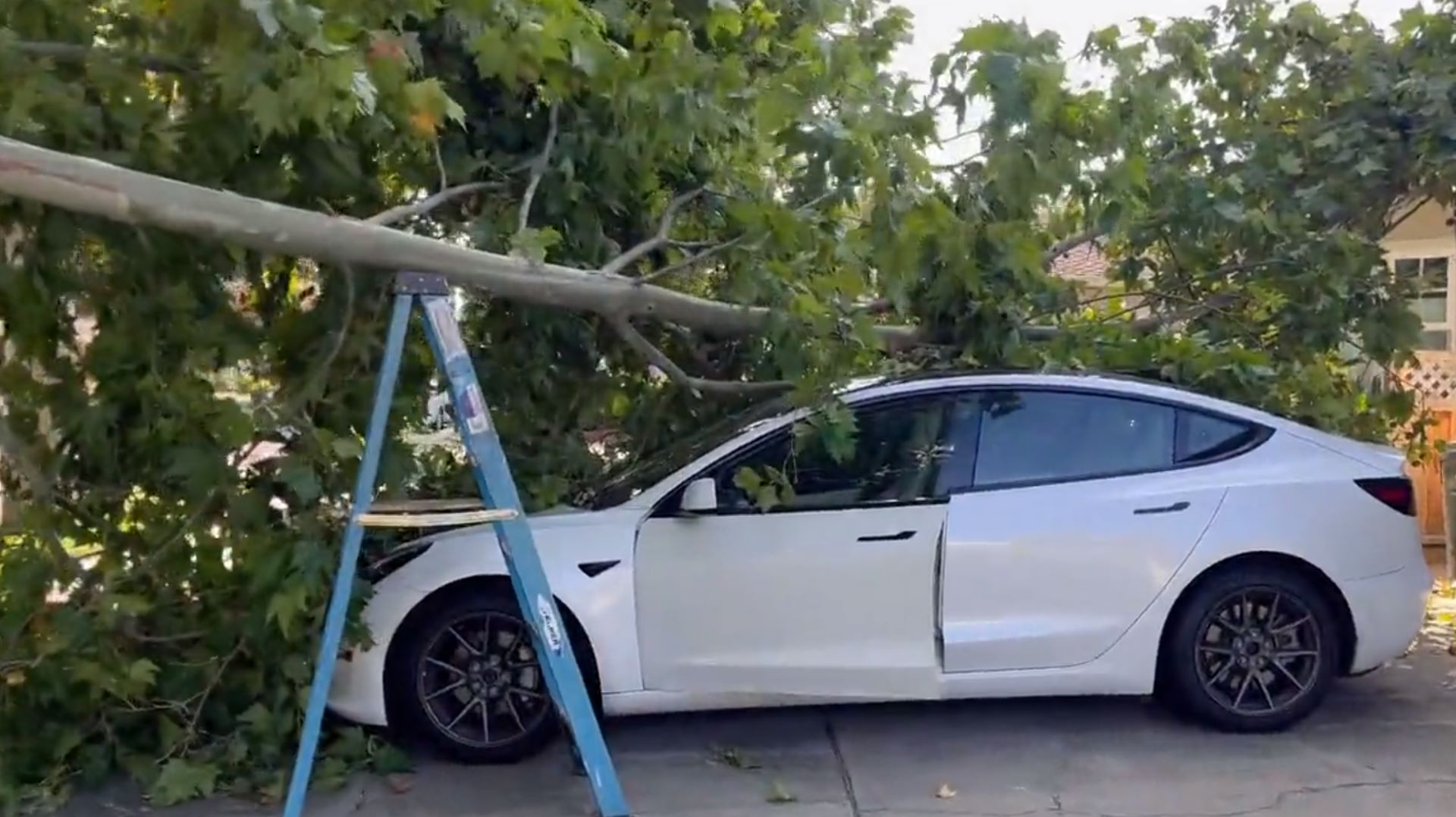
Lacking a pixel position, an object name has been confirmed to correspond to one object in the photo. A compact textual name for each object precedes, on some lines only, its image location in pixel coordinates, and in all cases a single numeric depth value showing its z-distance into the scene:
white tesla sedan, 5.97
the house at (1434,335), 13.81
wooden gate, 13.82
